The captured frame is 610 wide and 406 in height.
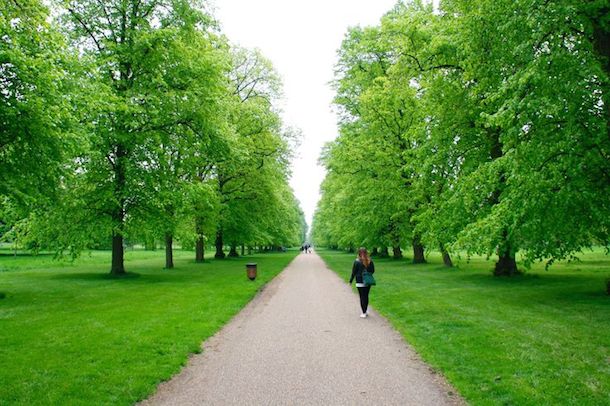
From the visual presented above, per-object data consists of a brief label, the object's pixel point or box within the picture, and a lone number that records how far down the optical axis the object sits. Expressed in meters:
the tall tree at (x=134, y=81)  19.69
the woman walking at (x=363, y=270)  11.98
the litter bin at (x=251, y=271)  21.08
